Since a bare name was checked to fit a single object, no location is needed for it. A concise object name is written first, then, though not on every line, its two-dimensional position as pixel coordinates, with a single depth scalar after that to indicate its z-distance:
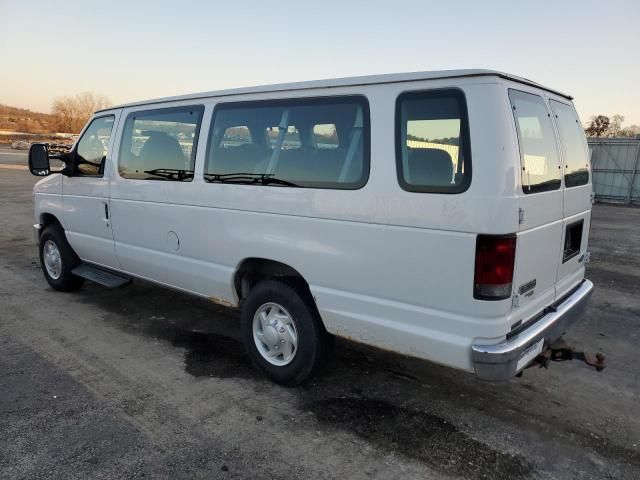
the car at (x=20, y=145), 40.53
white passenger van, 2.63
